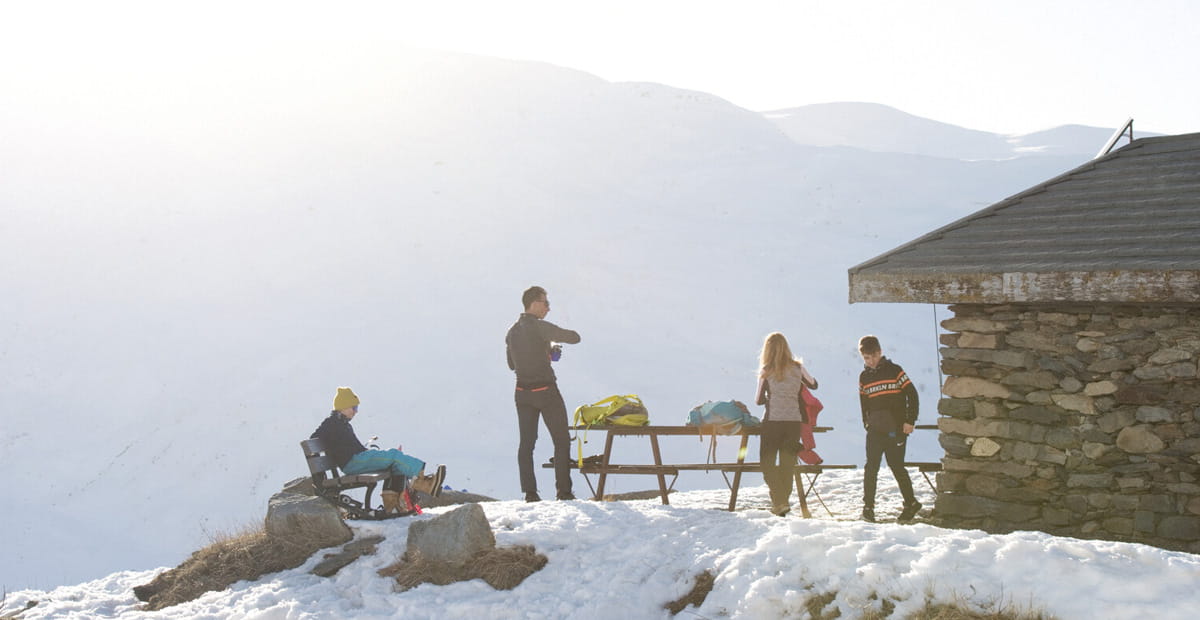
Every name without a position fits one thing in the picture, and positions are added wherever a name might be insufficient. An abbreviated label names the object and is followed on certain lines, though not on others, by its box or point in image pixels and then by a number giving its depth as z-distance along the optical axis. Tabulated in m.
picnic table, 9.07
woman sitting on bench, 9.09
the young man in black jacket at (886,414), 8.73
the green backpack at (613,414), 9.72
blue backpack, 9.35
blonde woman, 8.80
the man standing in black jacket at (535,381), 9.30
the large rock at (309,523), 8.40
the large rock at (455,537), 7.63
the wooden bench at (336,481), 8.98
